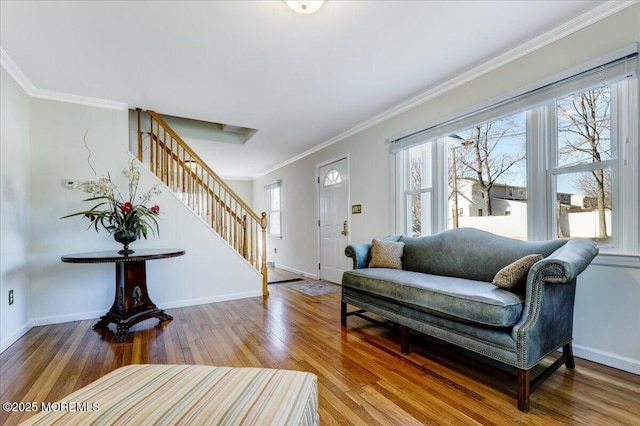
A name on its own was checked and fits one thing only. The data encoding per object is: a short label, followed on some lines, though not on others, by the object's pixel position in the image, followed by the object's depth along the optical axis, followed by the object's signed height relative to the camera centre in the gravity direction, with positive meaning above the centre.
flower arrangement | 2.77 +0.02
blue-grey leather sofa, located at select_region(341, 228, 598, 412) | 1.59 -0.56
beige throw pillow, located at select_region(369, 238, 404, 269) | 2.98 -0.44
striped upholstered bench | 0.81 -0.58
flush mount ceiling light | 1.80 +1.31
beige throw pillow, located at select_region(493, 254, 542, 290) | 1.81 -0.40
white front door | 4.62 -0.08
